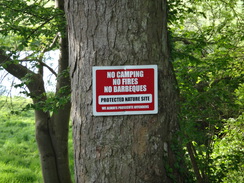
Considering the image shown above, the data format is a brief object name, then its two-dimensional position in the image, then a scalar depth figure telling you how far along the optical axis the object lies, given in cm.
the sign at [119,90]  445
